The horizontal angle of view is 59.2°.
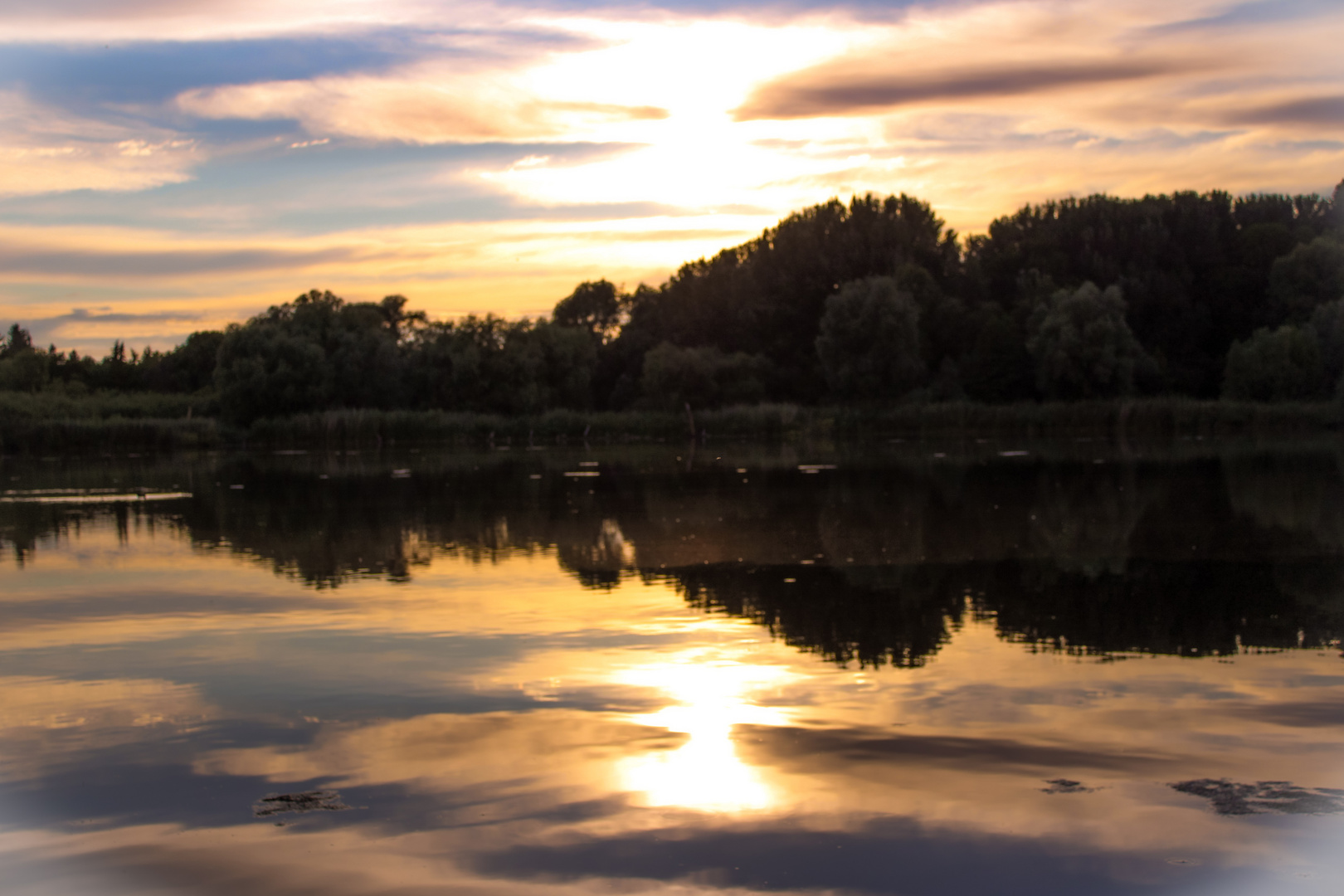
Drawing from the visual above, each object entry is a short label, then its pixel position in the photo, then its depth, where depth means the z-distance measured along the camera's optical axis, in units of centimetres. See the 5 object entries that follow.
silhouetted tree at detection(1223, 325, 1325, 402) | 5528
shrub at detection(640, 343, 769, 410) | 6706
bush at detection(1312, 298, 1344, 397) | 5397
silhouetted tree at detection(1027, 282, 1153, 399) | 5931
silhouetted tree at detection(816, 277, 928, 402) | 6431
